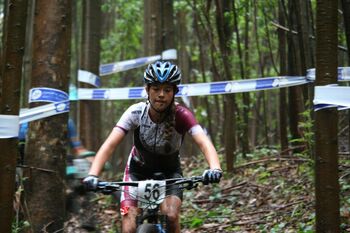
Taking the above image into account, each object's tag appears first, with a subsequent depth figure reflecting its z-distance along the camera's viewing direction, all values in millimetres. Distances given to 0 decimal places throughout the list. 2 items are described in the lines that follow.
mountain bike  8117
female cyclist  8906
